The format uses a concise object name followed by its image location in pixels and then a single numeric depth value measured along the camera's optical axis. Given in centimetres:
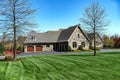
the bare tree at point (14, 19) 1289
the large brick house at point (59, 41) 2407
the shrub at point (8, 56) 1280
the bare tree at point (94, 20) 1558
